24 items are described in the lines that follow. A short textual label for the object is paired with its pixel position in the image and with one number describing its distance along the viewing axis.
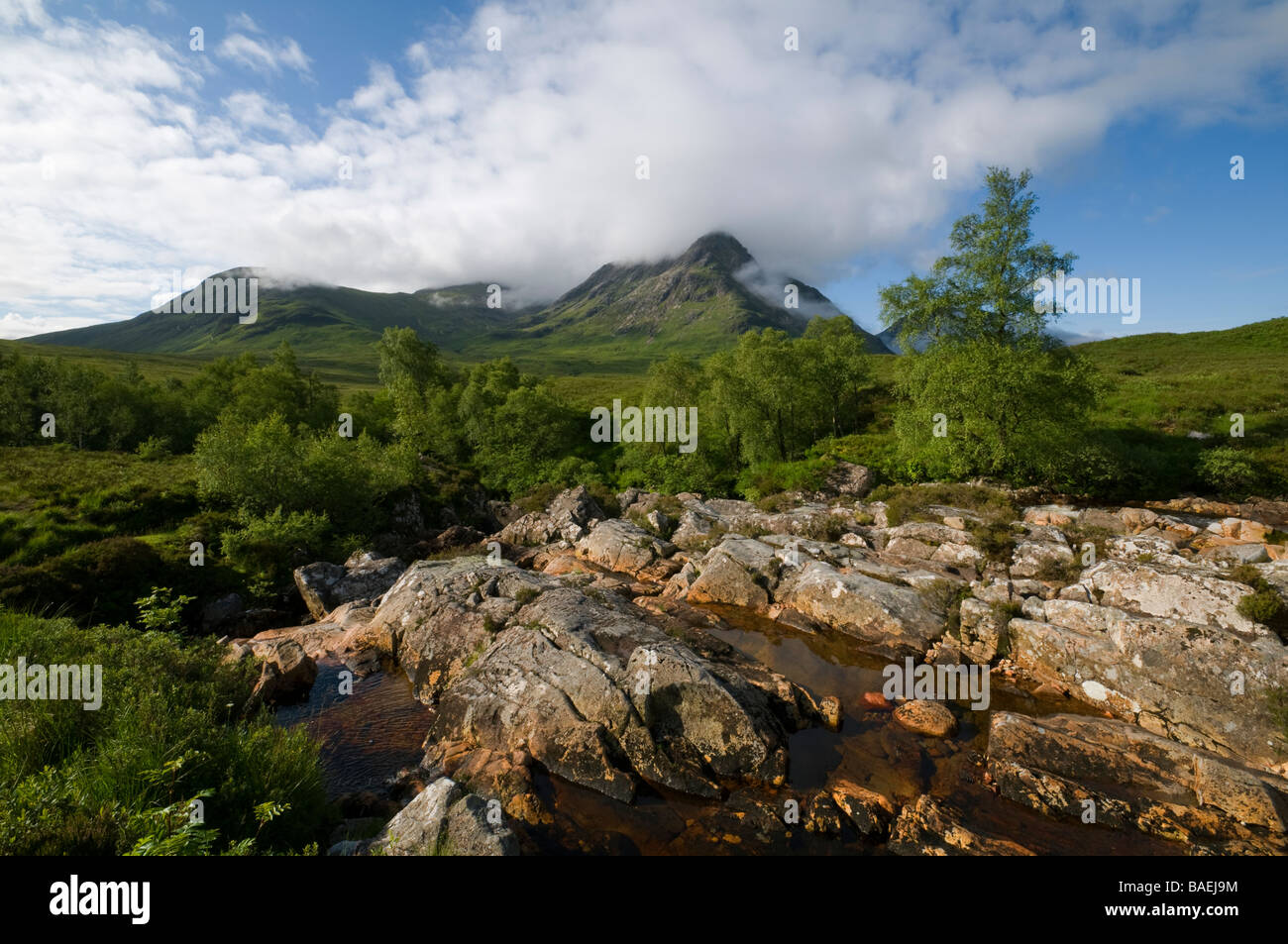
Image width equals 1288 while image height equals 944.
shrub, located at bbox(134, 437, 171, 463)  45.78
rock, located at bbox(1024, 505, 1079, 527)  26.47
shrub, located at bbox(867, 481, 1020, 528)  28.71
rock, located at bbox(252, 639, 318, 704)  16.19
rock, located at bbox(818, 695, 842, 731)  14.89
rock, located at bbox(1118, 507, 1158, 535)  24.95
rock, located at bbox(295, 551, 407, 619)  24.83
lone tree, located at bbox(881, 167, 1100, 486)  30.14
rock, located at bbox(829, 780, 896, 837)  11.04
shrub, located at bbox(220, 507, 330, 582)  26.81
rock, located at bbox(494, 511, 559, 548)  35.53
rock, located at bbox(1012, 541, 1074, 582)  21.03
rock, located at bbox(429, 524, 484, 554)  35.25
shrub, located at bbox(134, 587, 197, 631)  12.94
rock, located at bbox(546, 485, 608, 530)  36.19
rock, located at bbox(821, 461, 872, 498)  38.97
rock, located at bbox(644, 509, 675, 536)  33.62
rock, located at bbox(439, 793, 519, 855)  8.61
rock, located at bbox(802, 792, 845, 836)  11.06
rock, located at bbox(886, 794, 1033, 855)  10.37
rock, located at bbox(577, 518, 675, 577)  29.09
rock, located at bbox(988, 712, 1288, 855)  10.62
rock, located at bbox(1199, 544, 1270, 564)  17.97
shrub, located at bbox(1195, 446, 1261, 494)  30.42
